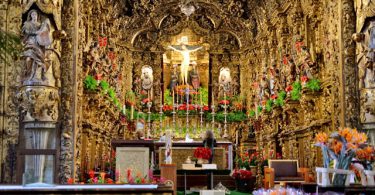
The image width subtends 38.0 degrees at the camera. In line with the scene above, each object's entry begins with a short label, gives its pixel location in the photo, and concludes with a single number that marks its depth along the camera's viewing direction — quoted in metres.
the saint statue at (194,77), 25.03
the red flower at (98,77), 15.13
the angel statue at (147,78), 24.86
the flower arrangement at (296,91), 16.22
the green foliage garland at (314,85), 14.72
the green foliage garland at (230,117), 23.64
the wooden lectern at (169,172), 10.44
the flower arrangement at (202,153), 11.84
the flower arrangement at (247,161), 18.52
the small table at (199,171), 11.02
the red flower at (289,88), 17.01
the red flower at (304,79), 15.23
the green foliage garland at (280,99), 18.41
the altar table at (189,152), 14.66
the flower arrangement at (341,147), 6.36
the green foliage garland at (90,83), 13.95
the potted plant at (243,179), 15.83
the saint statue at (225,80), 24.95
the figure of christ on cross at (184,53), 24.86
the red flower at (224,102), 23.77
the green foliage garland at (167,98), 24.53
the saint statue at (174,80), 24.98
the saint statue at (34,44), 10.56
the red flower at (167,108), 23.95
